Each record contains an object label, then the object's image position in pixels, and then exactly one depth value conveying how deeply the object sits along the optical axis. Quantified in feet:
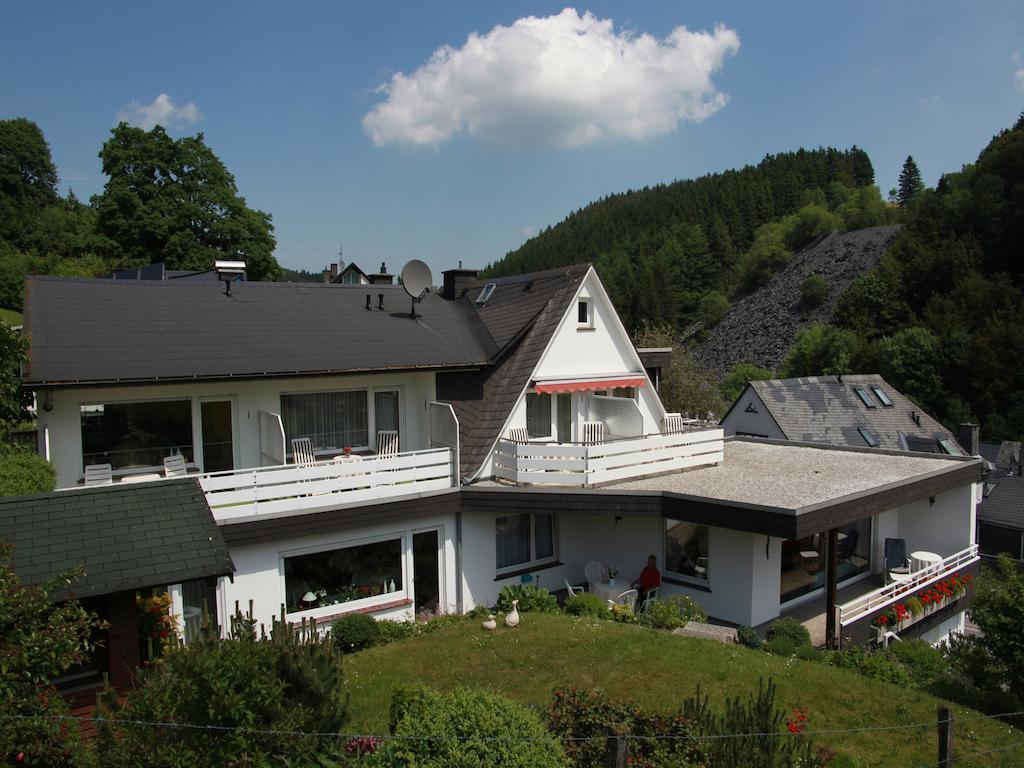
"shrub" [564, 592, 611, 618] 49.29
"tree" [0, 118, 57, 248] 203.31
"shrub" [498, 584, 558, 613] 50.01
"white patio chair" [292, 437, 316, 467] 52.11
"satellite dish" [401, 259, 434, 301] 65.16
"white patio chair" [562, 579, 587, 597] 54.80
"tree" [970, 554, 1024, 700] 38.24
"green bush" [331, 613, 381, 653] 43.78
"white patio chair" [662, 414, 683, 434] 67.67
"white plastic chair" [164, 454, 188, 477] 46.96
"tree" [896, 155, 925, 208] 563.07
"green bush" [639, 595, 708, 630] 46.68
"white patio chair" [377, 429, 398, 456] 56.70
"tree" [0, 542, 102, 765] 20.25
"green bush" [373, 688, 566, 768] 20.86
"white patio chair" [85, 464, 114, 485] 44.34
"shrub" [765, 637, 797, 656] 44.09
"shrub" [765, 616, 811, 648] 45.88
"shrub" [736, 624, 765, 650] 44.70
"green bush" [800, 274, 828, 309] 345.92
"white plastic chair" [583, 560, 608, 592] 56.13
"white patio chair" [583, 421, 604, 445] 63.41
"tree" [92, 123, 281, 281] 151.53
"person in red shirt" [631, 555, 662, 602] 53.16
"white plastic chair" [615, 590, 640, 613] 52.47
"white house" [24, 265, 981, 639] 45.55
